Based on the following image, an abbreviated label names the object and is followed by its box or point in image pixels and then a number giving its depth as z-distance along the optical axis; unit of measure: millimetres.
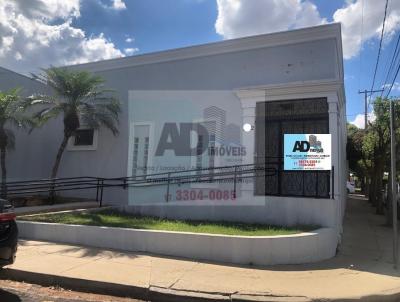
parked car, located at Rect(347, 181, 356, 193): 45922
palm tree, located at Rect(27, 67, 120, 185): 13367
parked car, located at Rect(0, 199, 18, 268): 5473
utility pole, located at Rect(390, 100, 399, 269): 7572
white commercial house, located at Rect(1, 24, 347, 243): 10602
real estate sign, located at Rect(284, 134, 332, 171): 10605
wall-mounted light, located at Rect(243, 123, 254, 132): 11516
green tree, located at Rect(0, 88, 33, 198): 13383
